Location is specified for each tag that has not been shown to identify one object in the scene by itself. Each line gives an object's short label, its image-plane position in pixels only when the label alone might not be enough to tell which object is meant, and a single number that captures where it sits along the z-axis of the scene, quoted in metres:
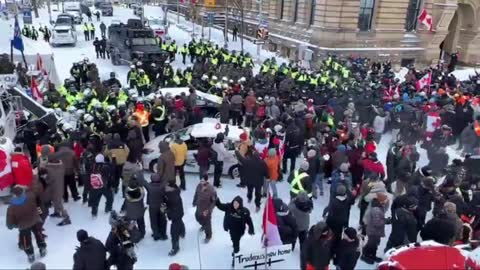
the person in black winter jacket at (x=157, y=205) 8.48
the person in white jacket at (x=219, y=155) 11.34
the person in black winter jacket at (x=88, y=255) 6.71
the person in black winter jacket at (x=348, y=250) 7.44
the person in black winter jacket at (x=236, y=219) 8.10
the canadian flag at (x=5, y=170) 9.64
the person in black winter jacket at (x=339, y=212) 8.42
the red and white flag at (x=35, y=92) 15.40
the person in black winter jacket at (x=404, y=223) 8.17
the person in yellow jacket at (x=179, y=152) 10.82
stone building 29.48
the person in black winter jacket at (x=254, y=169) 10.12
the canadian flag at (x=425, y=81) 18.44
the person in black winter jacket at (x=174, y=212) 8.41
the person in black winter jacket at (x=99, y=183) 9.49
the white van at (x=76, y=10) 46.25
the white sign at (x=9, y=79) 15.02
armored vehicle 25.20
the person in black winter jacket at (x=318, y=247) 7.13
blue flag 19.41
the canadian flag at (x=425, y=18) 25.81
